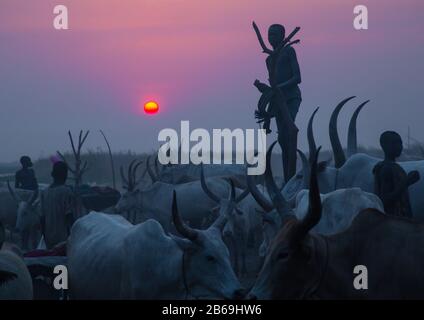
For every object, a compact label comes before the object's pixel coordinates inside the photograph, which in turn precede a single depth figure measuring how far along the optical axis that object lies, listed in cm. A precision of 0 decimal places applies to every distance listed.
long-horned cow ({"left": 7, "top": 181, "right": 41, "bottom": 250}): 1427
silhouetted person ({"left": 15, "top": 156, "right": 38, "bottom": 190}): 1671
